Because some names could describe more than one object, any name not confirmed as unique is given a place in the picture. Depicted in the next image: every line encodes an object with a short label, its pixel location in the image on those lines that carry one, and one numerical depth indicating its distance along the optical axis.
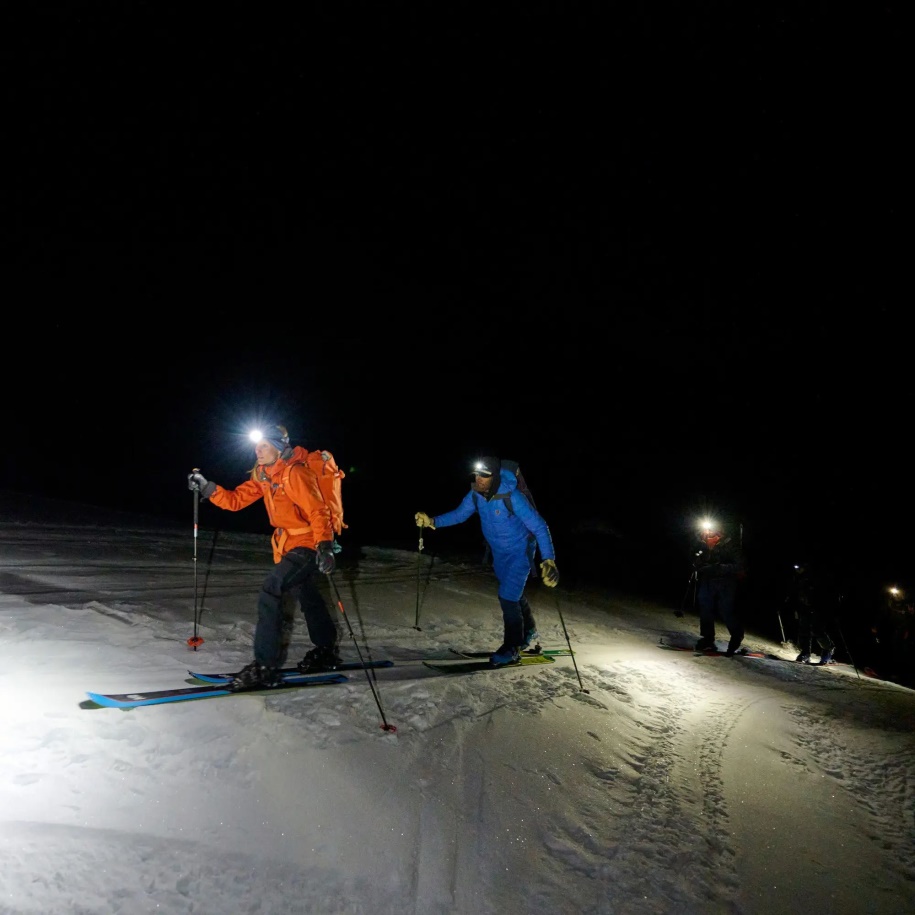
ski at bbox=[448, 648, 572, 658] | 7.11
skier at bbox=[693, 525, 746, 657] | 10.26
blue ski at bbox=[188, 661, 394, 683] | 4.74
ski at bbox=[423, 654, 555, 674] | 6.14
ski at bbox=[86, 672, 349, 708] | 3.83
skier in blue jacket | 6.69
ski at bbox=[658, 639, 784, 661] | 9.81
